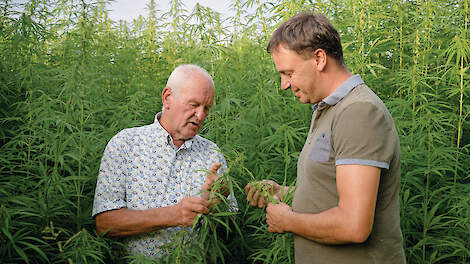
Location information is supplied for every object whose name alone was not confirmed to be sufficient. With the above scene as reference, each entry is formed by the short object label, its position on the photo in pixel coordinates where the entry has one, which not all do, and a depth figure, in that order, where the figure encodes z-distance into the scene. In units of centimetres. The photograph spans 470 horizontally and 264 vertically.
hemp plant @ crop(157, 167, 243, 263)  196
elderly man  218
